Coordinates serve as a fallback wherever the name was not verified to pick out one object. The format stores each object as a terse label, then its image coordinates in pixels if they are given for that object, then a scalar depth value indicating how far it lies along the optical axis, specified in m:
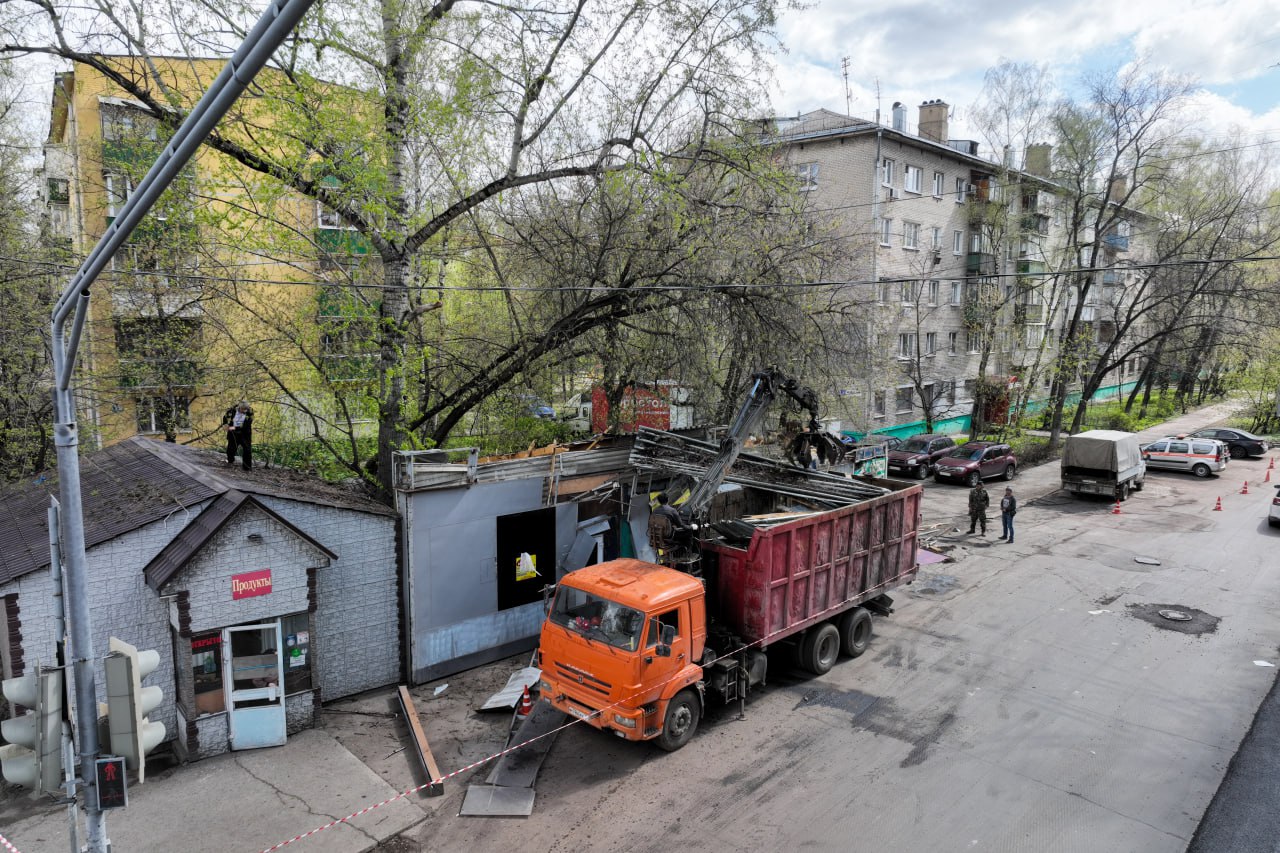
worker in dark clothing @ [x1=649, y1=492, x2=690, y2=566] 10.93
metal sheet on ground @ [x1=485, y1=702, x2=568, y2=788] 9.05
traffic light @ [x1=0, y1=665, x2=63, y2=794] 4.95
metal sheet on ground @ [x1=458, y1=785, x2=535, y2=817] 8.39
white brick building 9.05
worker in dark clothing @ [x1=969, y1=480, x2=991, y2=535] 20.16
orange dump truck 9.25
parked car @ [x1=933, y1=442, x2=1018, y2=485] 26.20
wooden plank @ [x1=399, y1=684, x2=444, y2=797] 8.80
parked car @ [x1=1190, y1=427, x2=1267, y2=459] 31.81
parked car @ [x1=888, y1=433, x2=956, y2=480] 27.41
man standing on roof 12.38
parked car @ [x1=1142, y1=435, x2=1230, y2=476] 27.85
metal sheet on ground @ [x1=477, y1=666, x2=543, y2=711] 10.77
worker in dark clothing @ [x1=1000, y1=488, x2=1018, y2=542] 19.48
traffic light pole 3.45
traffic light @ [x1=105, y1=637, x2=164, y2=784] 5.04
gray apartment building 30.55
